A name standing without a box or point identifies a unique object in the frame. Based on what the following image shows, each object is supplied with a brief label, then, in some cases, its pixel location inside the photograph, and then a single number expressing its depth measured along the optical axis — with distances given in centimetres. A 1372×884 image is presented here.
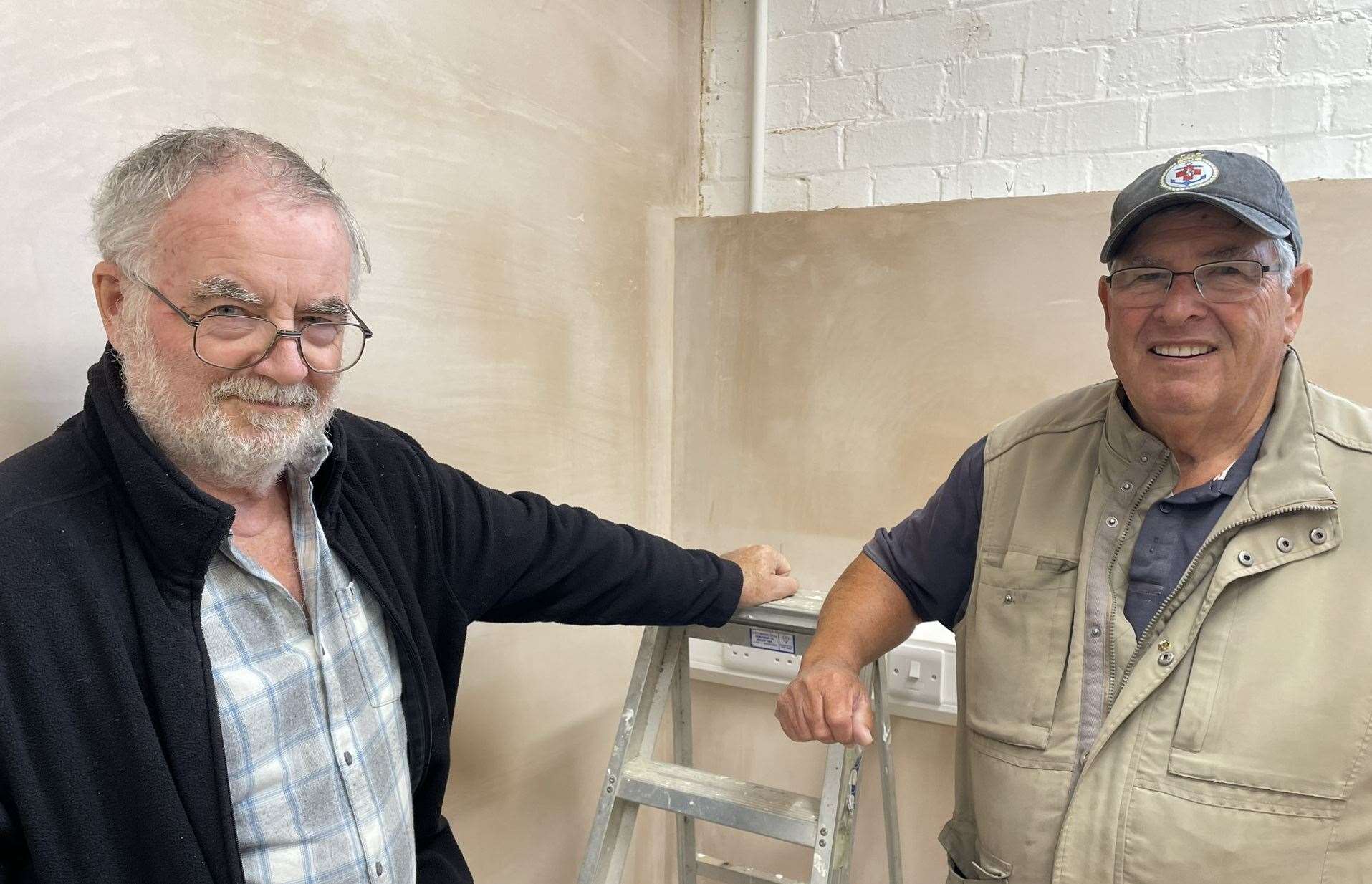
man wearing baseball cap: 100
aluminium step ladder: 138
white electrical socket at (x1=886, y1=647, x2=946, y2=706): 178
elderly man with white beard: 82
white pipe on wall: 197
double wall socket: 196
